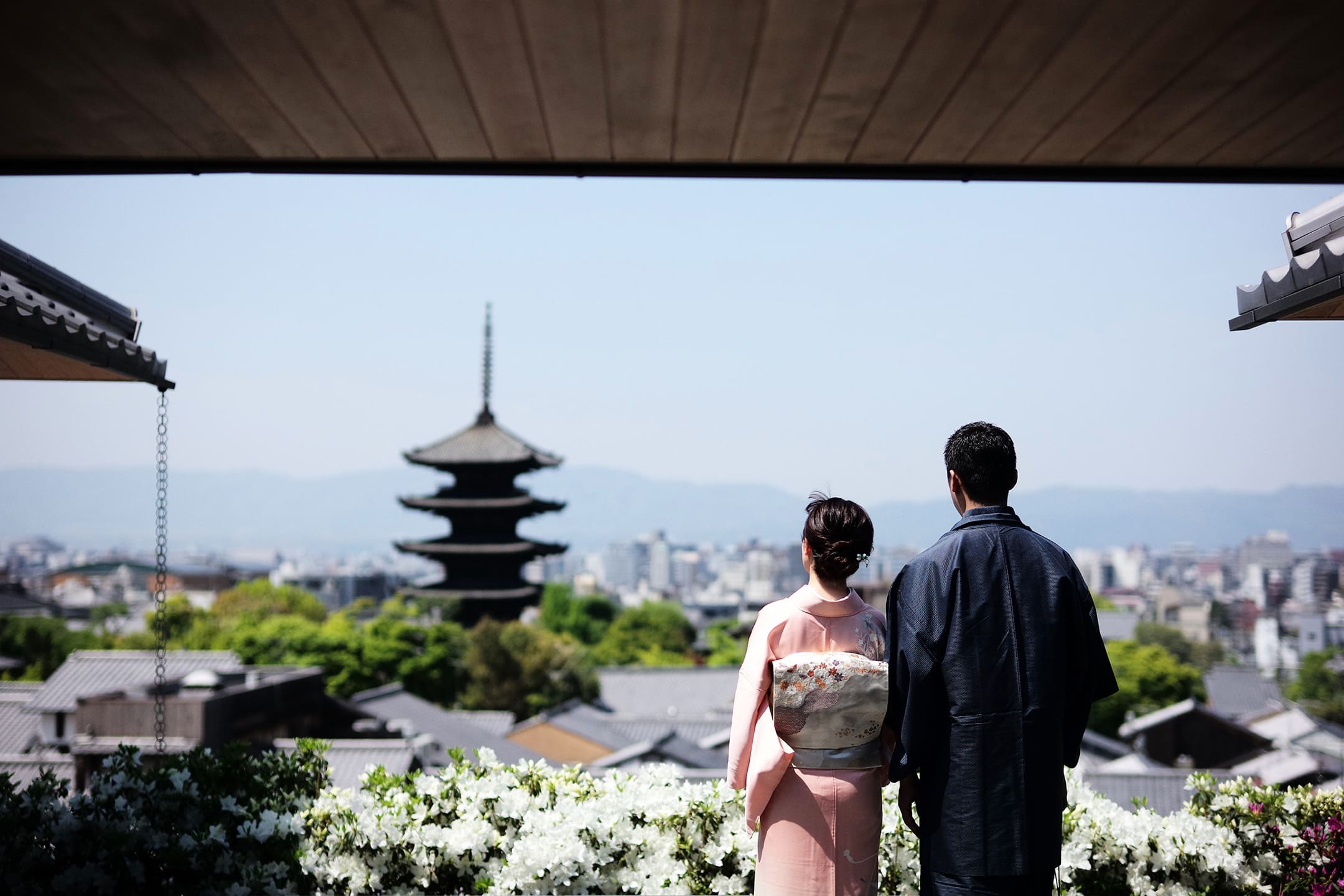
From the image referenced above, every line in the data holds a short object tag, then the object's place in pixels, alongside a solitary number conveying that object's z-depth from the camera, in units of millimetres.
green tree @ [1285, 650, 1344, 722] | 45031
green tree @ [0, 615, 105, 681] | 38000
